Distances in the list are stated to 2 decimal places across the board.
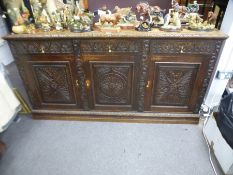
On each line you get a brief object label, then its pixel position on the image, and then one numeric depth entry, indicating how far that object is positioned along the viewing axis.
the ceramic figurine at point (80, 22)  1.36
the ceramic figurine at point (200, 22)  1.33
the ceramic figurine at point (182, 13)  1.45
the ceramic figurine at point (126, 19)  1.41
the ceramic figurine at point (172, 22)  1.33
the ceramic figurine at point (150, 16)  1.37
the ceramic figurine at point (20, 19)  1.37
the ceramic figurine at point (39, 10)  1.45
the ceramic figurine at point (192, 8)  1.43
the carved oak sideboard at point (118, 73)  1.33
